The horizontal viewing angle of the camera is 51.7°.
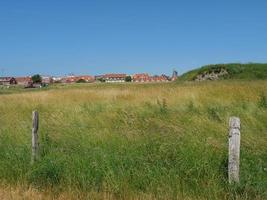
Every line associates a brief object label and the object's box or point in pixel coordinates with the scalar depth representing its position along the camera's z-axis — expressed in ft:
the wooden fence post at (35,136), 15.19
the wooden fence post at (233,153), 11.89
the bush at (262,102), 28.92
